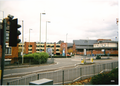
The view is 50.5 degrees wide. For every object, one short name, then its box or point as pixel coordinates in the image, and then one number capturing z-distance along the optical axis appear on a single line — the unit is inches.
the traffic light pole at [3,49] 185.7
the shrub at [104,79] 342.6
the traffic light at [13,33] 201.6
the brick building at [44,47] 3093.0
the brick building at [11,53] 1004.7
